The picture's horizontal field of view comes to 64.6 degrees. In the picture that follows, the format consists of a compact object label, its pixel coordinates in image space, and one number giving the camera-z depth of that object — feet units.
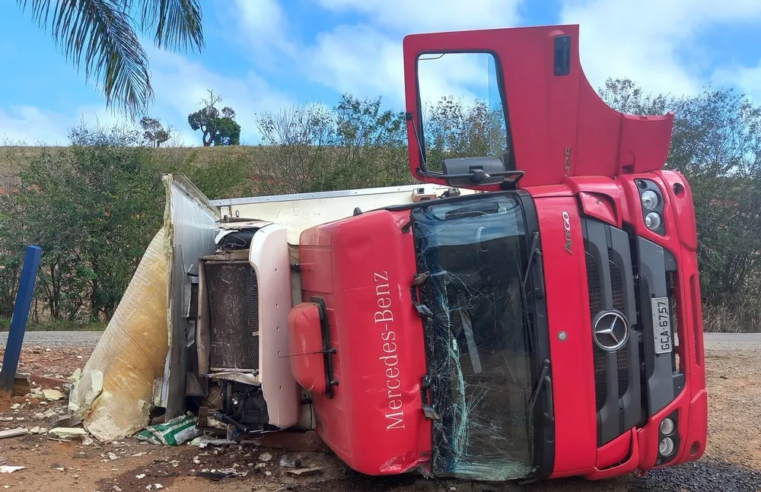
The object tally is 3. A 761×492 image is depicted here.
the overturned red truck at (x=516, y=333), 9.41
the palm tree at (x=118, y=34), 21.04
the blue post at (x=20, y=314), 16.89
